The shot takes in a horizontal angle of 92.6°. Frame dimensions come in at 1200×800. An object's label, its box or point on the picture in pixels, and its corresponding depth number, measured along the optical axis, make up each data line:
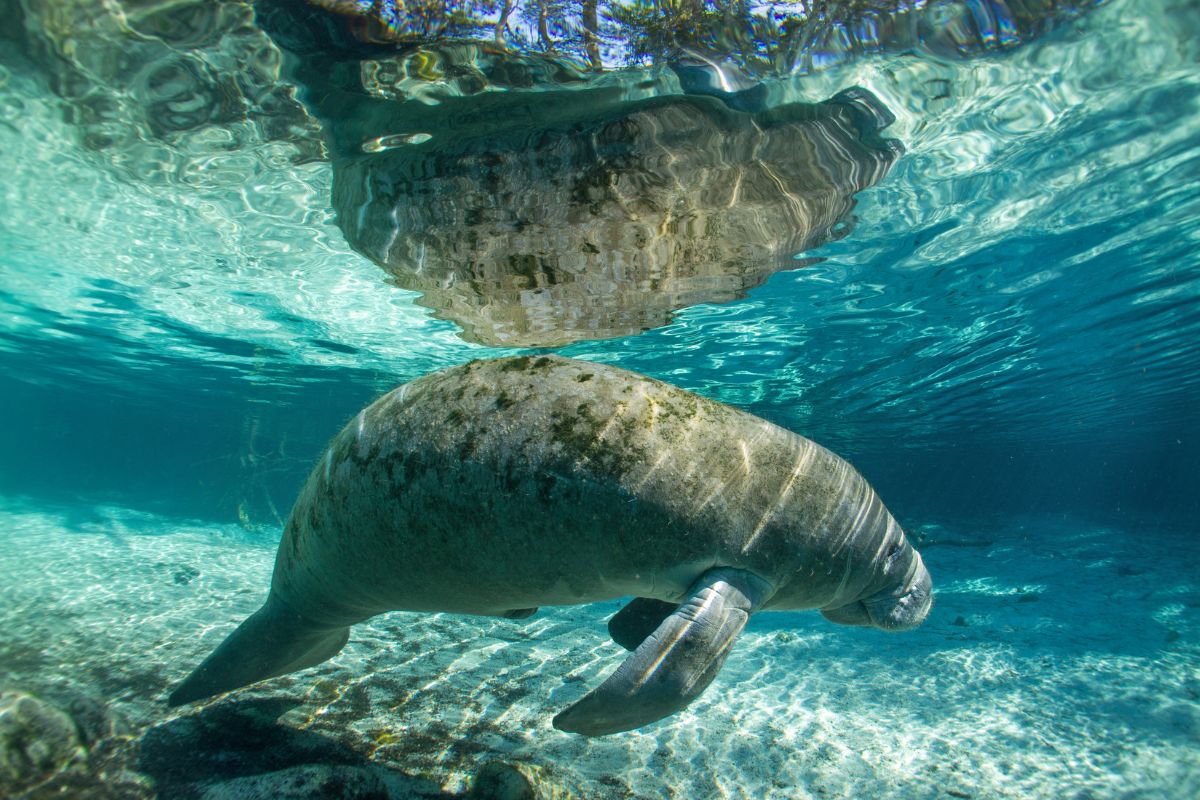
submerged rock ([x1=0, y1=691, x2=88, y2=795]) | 2.91
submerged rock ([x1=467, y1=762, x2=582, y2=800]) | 3.15
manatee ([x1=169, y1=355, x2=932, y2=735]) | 2.77
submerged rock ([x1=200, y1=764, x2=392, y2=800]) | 2.79
